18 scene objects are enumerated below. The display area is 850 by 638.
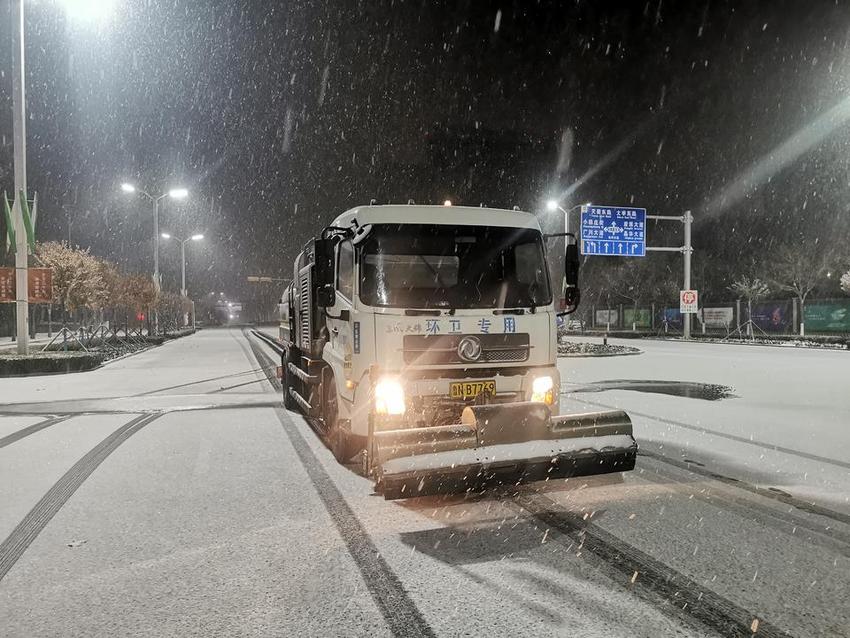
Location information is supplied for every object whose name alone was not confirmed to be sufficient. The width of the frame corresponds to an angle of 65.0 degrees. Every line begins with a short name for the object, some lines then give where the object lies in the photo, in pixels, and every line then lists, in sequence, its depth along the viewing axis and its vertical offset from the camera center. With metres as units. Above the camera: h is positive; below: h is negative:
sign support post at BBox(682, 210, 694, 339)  36.94 +3.92
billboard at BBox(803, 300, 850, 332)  39.97 -0.24
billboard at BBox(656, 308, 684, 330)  56.33 -0.36
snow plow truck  5.15 -0.34
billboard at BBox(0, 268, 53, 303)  19.88 +0.97
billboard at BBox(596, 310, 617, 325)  68.12 -0.29
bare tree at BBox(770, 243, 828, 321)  45.91 +3.16
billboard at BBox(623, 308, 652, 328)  61.31 -0.28
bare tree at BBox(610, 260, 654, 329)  65.31 +3.25
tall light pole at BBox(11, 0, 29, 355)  18.52 +4.64
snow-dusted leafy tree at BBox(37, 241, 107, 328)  25.42 +1.50
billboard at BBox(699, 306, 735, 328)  49.03 -0.18
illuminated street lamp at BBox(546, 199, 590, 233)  31.64 +5.20
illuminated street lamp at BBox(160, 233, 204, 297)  56.97 +6.06
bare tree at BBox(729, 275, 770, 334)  51.75 +1.92
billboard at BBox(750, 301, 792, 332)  44.50 -0.18
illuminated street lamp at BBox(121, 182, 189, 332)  38.41 +6.48
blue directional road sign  33.44 +4.18
